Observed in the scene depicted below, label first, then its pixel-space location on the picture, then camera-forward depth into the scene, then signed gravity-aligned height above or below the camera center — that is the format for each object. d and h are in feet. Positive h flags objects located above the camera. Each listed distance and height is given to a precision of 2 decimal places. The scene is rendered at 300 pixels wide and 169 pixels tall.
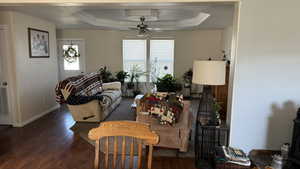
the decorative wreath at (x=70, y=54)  21.91 +1.08
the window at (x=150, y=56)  22.34 +0.95
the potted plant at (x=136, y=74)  22.66 -1.12
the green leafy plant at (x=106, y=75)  21.83 -1.22
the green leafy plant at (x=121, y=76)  21.75 -1.31
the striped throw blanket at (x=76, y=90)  12.81 -1.78
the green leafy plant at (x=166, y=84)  20.39 -2.02
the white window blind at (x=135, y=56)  22.48 +0.96
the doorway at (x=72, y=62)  21.91 +0.25
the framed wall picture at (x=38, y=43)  13.79 +1.50
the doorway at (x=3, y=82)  12.39 -1.26
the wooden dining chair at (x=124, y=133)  4.47 -1.60
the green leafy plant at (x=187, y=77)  21.69 -1.39
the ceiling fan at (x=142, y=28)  15.14 +2.87
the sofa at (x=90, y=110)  13.33 -3.23
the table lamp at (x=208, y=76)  7.45 -0.42
